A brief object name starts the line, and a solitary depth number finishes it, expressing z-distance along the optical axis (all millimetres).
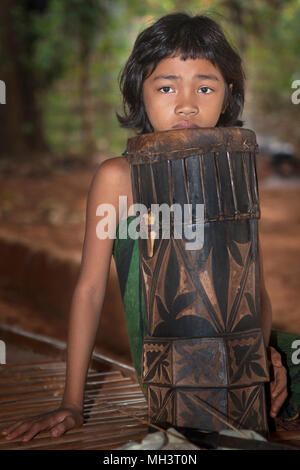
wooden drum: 2386
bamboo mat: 2460
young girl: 2494
